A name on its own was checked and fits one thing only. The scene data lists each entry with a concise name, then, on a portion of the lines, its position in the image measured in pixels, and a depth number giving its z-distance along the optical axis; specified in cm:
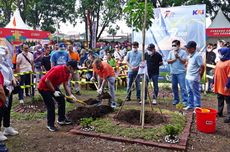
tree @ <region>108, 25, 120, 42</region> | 2620
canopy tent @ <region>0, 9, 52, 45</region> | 1320
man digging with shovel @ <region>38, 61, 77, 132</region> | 418
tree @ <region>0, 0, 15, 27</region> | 2531
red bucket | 426
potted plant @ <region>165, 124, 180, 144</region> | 375
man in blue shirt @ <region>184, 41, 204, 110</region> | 528
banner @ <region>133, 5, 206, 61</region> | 789
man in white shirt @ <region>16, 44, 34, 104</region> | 662
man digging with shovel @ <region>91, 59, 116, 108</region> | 529
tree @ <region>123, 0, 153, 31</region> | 425
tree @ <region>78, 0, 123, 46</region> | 2193
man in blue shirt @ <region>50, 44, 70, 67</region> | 675
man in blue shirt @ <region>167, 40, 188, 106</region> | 585
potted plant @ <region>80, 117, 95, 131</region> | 431
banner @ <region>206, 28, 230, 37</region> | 1686
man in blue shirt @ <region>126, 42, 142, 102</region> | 646
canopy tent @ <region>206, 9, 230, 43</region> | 1702
